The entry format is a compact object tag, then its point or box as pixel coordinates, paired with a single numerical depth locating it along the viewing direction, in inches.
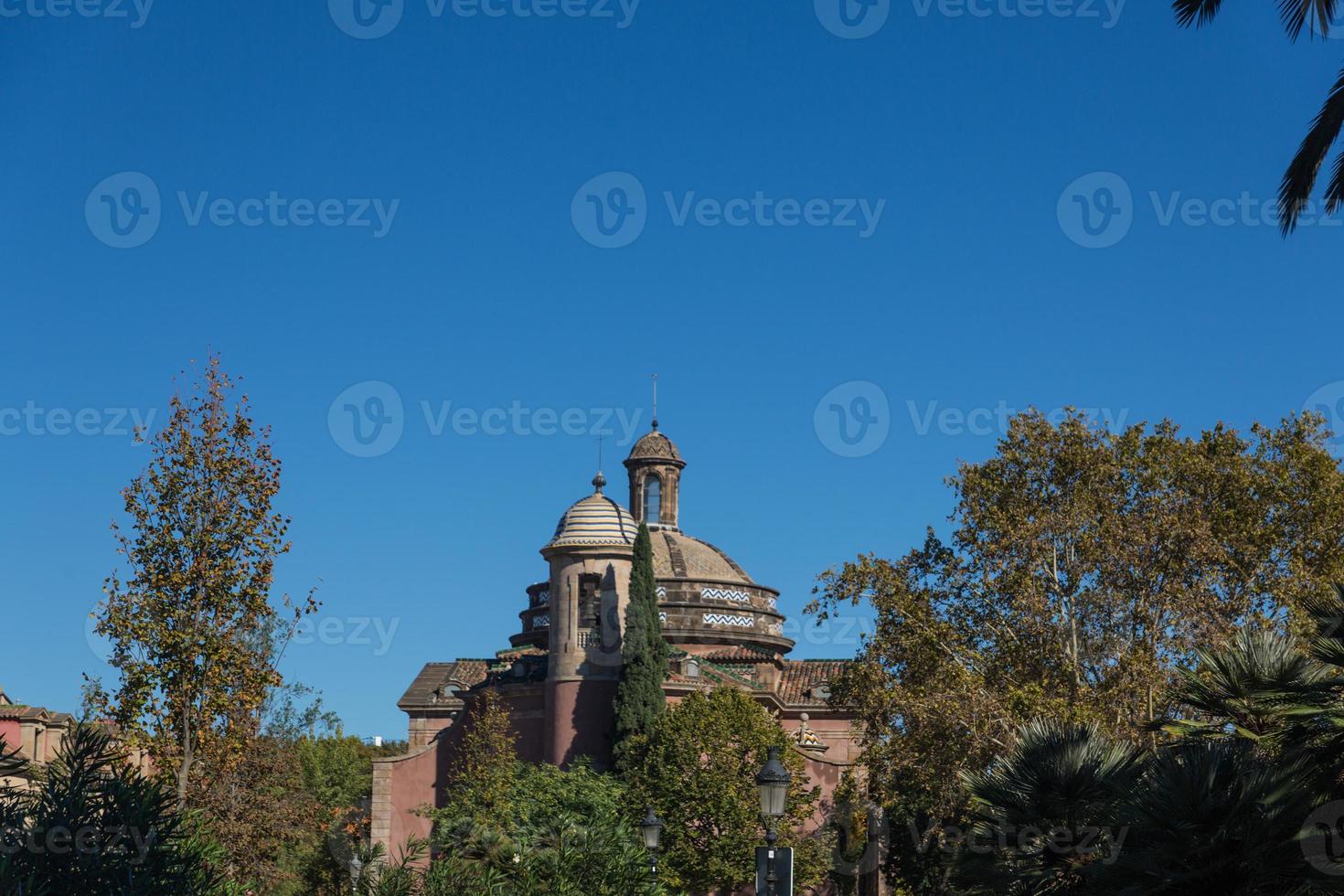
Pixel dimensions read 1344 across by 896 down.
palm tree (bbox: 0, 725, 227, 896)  395.2
